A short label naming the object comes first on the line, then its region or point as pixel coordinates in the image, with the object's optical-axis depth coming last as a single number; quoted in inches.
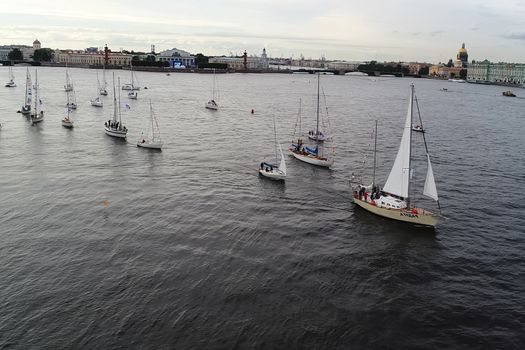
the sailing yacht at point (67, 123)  3243.1
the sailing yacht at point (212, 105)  4689.7
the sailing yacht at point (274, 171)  2075.5
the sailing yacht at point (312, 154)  2372.0
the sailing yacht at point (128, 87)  6280.5
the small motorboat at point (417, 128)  3709.2
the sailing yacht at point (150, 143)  2623.0
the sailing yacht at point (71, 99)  4192.7
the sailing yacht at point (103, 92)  5575.8
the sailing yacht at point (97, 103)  4523.4
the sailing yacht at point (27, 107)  3772.1
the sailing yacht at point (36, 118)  3309.5
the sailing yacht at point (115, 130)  2891.2
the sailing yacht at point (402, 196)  1594.5
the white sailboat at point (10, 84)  6262.8
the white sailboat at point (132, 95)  5428.2
